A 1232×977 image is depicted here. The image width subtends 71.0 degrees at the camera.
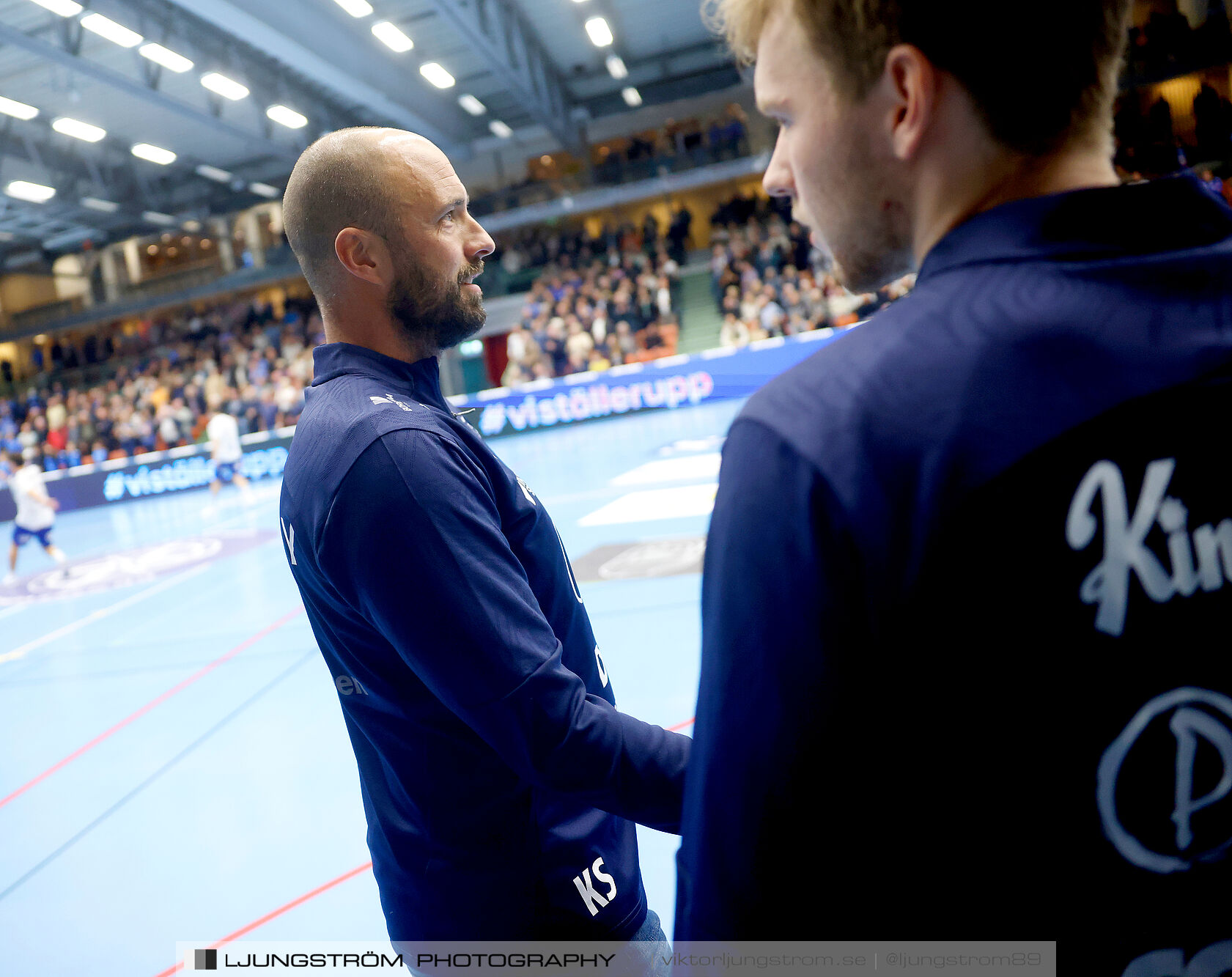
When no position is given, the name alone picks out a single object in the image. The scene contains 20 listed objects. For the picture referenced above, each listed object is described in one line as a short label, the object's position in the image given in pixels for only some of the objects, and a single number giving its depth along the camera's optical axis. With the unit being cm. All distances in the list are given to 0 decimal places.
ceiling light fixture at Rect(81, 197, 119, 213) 2393
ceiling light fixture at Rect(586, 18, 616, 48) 2000
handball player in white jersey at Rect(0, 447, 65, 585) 1048
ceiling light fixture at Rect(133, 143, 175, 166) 2256
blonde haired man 61
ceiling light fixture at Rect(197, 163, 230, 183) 2534
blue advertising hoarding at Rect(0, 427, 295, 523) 1828
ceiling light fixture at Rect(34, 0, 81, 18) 1274
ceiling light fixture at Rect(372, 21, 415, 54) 1725
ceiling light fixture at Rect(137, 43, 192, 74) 1535
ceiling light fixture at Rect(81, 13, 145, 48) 1351
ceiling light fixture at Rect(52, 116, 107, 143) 1930
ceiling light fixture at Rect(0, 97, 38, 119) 1766
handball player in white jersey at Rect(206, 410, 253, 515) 1611
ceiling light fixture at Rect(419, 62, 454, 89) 2017
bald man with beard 124
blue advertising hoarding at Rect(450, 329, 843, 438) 1614
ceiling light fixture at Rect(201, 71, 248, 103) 1709
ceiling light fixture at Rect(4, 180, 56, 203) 2142
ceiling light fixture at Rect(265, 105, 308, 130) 1994
